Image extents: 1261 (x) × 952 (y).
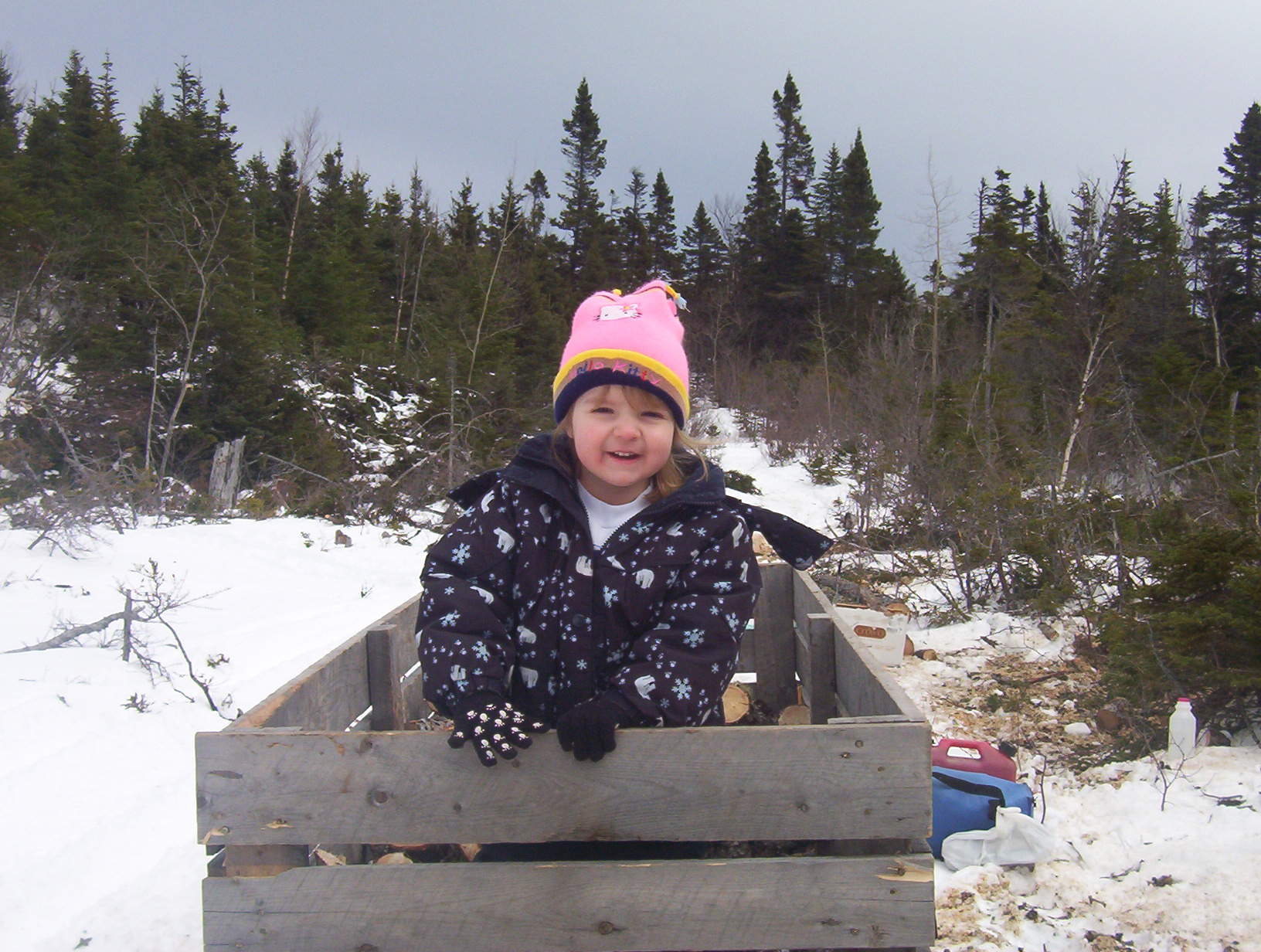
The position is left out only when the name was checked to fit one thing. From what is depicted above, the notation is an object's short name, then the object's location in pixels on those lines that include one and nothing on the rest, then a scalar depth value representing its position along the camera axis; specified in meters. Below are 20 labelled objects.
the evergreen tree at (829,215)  38.78
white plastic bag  3.29
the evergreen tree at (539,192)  37.44
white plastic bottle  3.88
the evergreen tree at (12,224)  18.09
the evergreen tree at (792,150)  43.19
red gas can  3.70
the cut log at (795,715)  3.32
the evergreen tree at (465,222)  31.88
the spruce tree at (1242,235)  22.80
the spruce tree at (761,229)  40.00
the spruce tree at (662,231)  42.34
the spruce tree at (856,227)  38.31
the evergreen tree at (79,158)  21.94
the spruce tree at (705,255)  42.72
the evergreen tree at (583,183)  38.91
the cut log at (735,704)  3.35
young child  2.16
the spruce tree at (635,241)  38.53
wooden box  1.72
